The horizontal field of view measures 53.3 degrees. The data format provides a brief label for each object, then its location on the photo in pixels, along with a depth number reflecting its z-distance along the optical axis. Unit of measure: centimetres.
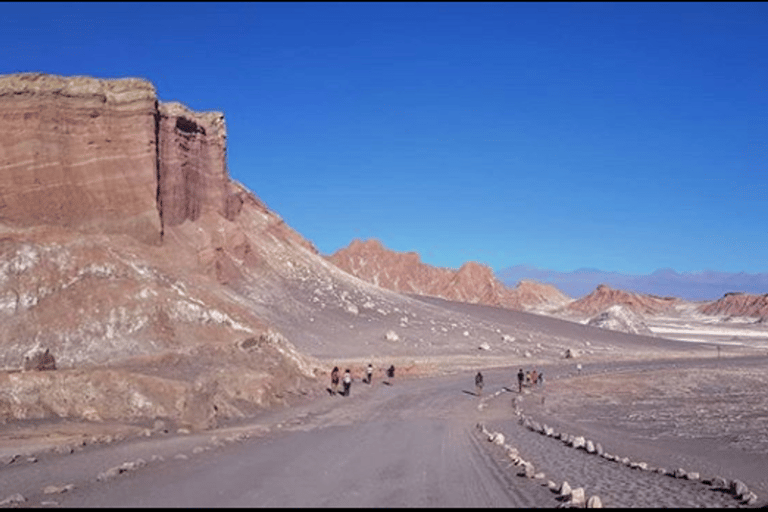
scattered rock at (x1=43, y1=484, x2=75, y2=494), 1527
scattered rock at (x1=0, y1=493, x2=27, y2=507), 1427
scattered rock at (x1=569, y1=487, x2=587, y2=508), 1370
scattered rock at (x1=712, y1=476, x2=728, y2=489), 1652
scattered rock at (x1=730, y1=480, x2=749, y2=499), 1530
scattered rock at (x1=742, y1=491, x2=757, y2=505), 1479
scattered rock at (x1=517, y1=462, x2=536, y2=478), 1730
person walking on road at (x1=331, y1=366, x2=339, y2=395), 3966
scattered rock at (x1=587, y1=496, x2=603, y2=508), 1347
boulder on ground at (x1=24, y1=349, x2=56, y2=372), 3091
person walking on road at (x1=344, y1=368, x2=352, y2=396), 3938
